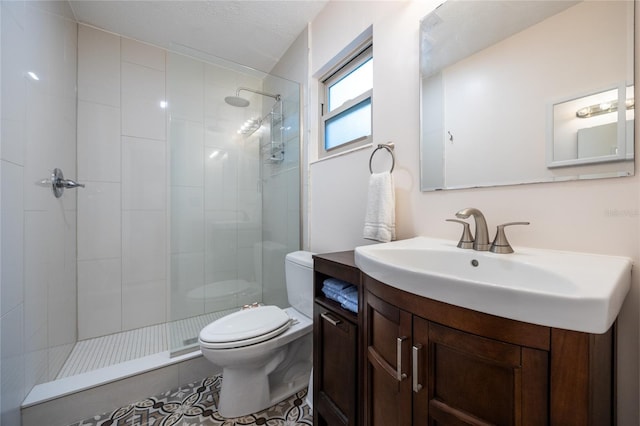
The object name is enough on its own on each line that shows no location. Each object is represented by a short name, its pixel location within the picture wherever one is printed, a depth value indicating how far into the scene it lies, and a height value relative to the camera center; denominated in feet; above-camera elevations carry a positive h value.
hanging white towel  3.60 +0.02
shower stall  5.03 +0.46
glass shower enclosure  6.11 +0.61
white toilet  3.98 -2.25
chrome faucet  2.57 -0.22
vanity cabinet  1.31 -1.01
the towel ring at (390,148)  3.88 +0.99
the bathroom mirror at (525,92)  2.14 +1.25
